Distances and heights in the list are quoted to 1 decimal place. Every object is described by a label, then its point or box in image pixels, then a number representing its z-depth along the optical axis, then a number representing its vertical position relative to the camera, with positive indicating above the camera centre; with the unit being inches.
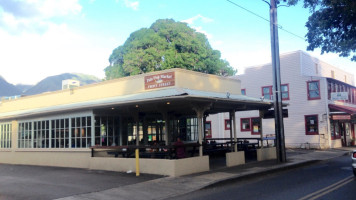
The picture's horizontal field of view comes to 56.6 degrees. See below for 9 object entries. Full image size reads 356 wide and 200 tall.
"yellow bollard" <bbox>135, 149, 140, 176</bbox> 525.7 -60.2
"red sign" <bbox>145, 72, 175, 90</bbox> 597.7 +85.9
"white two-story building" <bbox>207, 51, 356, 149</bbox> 1012.5 +64.1
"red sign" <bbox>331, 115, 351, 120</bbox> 963.1 +14.2
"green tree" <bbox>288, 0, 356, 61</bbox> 494.5 +154.5
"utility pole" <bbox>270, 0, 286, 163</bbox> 639.8 +67.4
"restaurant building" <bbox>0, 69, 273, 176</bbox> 545.0 +20.3
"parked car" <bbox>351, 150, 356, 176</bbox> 443.3 -53.1
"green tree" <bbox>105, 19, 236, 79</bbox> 1258.6 +291.1
